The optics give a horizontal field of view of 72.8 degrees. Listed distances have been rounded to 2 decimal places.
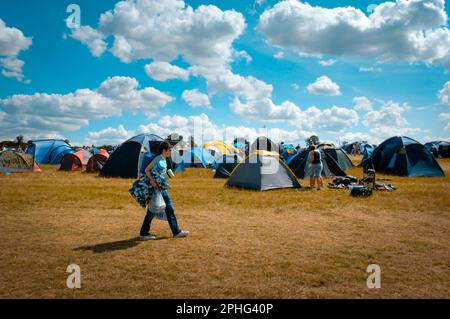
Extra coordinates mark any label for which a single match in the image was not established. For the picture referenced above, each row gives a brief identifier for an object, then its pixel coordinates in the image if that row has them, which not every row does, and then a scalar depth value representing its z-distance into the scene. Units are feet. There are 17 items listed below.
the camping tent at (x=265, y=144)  103.36
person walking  22.81
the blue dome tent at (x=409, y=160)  69.72
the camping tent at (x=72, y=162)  86.48
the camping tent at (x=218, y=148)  108.09
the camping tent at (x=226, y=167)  69.59
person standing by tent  49.88
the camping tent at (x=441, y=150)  159.65
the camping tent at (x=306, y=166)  65.51
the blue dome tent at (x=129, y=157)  66.80
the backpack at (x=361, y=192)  43.65
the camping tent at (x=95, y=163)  79.20
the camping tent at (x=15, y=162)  80.38
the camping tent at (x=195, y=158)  94.27
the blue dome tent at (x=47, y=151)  113.29
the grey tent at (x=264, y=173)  49.42
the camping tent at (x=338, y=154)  82.72
